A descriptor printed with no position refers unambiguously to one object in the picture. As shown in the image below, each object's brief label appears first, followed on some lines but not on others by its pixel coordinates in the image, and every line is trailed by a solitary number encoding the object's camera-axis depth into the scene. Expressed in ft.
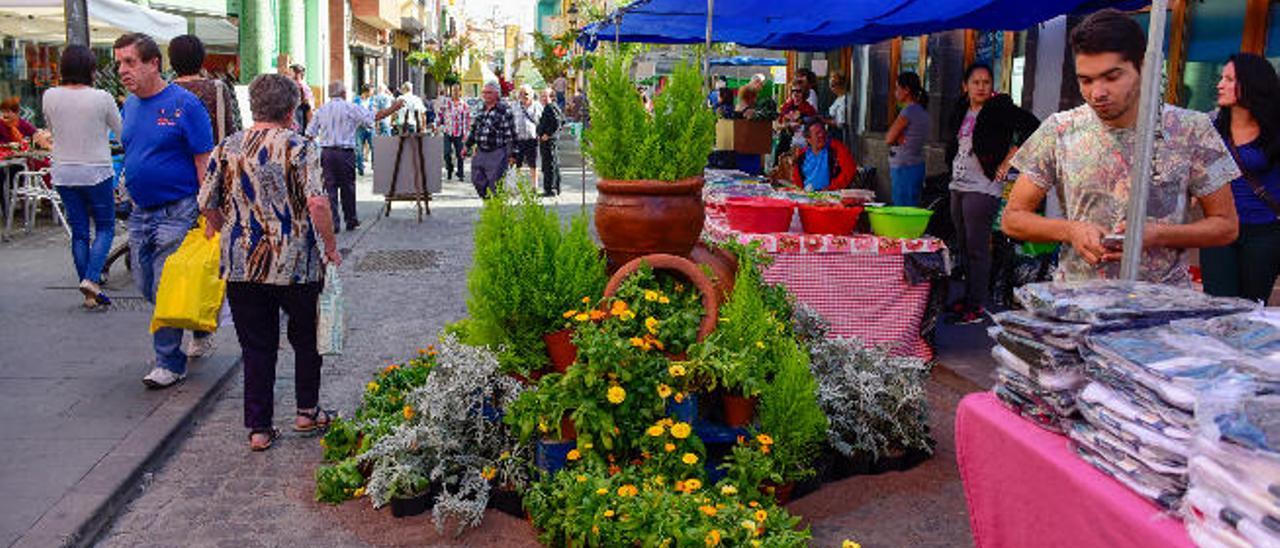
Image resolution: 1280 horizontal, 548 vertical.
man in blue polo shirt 19.65
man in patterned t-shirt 9.61
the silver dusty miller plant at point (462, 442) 14.23
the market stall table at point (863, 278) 21.52
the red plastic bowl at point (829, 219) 21.83
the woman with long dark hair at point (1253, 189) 16.92
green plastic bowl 21.67
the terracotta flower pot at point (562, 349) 14.25
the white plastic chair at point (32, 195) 37.91
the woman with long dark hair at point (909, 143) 33.73
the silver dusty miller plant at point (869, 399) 16.02
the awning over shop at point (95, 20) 37.47
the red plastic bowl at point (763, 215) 21.80
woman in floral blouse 16.20
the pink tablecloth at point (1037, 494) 6.59
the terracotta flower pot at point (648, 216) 14.42
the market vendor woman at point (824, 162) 31.04
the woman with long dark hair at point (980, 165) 25.25
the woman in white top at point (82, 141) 25.02
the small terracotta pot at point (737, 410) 14.40
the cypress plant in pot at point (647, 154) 14.39
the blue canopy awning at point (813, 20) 26.16
